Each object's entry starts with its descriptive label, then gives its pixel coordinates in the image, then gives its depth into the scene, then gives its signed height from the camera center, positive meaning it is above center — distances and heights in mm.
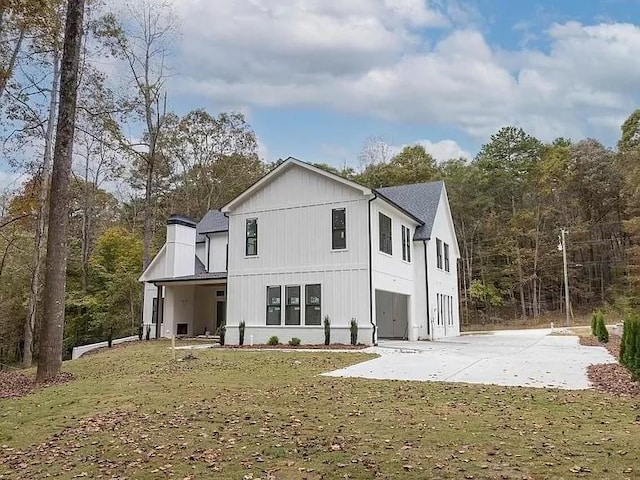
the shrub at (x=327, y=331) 16969 -747
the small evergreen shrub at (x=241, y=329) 18531 -723
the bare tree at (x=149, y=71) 25906 +12231
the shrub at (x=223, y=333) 18903 -861
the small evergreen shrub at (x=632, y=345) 8648 -708
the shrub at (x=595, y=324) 19489 -745
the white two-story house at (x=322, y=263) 17266 +1612
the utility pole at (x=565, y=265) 31719 +2396
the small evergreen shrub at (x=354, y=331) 16672 -759
